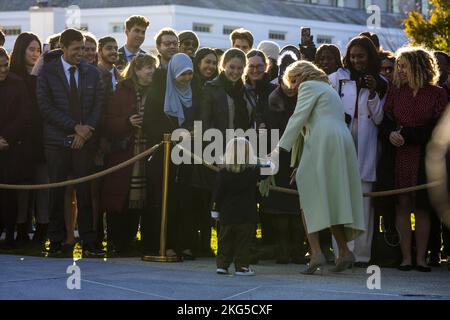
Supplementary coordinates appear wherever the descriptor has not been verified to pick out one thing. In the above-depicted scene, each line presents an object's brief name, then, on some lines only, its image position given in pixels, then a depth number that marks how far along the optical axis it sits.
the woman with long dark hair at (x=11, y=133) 13.45
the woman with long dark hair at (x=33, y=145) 13.68
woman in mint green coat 11.25
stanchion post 12.33
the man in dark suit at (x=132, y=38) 14.42
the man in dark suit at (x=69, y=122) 12.91
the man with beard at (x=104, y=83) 13.30
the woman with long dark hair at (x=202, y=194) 13.11
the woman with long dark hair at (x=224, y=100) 12.49
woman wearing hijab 12.59
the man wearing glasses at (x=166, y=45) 13.24
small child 11.21
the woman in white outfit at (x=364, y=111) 12.41
